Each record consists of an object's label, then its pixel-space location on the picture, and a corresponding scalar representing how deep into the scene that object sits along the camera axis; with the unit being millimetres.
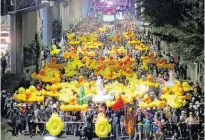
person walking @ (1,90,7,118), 23534
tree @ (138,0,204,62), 25672
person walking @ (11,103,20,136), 21906
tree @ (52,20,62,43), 60000
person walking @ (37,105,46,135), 22312
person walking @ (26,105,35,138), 22172
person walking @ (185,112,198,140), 21203
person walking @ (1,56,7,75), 35956
